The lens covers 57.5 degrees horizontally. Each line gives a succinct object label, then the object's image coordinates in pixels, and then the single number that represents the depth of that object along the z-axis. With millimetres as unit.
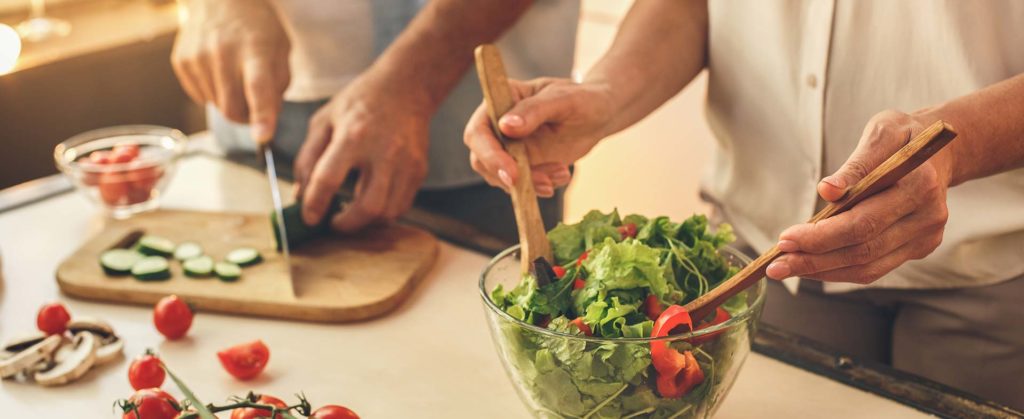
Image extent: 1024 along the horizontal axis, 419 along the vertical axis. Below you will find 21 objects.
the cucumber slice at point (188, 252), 1484
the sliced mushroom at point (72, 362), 1164
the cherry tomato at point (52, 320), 1260
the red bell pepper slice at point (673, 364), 873
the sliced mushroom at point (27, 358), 1173
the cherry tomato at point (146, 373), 1131
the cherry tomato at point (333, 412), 999
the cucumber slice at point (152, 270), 1402
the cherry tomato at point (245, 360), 1166
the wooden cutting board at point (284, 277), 1334
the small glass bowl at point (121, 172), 1621
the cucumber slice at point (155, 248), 1496
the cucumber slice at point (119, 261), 1406
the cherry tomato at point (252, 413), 980
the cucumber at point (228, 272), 1397
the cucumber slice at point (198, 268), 1416
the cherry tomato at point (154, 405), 1022
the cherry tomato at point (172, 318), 1264
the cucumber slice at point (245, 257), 1457
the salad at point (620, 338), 885
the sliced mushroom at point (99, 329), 1238
